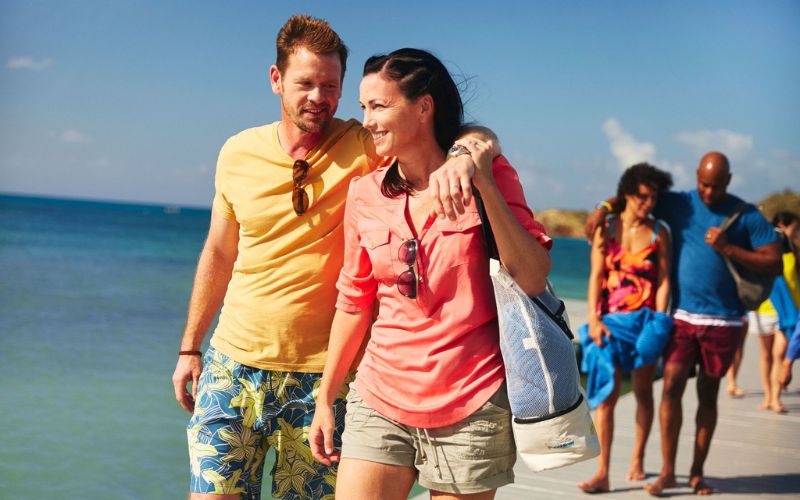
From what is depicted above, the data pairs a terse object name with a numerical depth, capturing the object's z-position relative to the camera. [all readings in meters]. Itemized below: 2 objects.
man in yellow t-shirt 3.30
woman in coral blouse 2.74
